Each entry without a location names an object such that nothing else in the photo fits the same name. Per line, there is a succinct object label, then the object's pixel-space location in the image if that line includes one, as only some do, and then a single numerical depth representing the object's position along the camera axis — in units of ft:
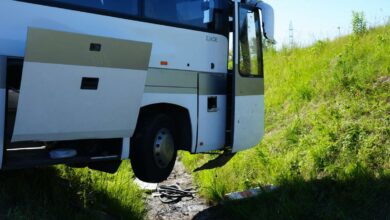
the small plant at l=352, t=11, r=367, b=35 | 44.64
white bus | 15.84
